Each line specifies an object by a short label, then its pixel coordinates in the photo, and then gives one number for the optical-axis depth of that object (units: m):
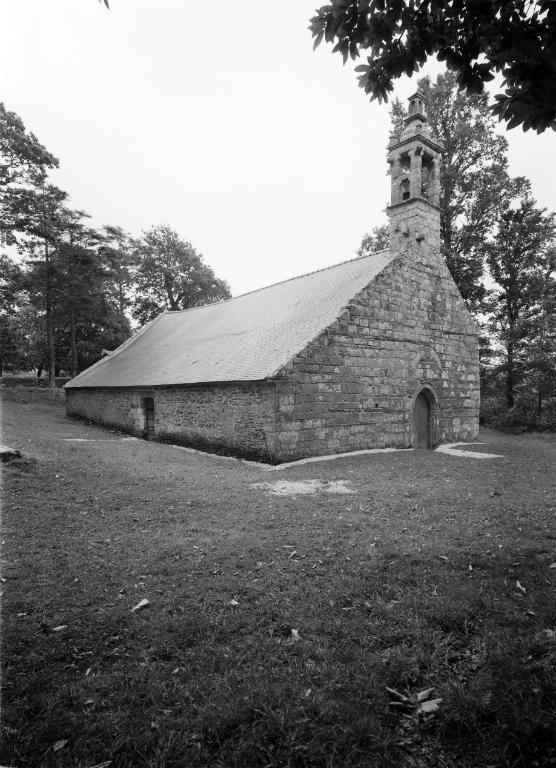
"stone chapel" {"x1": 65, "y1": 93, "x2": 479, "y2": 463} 11.63
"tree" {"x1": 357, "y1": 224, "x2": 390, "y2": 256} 24.34
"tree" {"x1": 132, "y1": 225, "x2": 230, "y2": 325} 39.41
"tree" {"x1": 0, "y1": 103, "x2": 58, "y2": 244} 21.36
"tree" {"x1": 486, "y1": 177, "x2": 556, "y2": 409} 22.45
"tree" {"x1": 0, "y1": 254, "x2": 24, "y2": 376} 23.48
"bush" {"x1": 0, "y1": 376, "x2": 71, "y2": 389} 30.84
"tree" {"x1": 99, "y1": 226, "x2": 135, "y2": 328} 30.00
